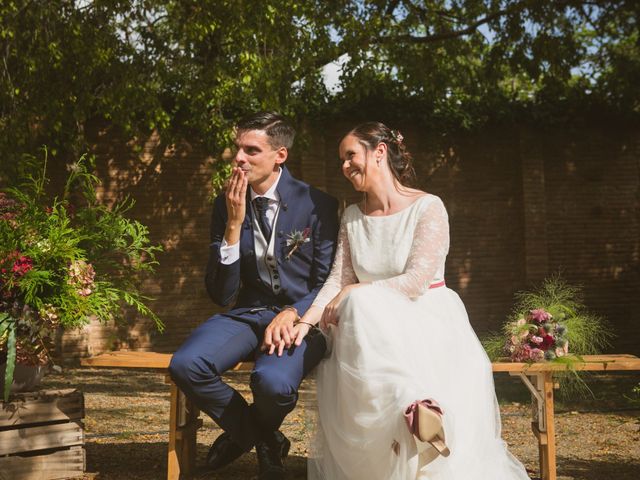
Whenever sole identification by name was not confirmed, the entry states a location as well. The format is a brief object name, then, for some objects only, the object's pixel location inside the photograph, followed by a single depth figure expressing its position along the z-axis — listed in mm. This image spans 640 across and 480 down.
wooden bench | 3861
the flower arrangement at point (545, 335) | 4027
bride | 3150
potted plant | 3633
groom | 3576
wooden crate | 3822
